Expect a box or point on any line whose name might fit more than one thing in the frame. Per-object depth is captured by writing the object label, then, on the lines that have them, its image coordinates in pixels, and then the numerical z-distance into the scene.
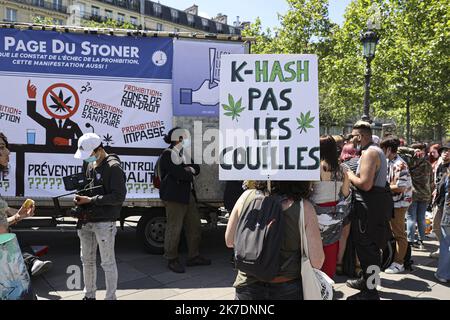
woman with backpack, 2.37
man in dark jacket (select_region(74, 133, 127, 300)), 3.79
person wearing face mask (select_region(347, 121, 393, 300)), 4.09
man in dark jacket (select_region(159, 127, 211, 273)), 5.22
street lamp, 9.68
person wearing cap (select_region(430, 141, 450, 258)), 5.59
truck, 5.43
